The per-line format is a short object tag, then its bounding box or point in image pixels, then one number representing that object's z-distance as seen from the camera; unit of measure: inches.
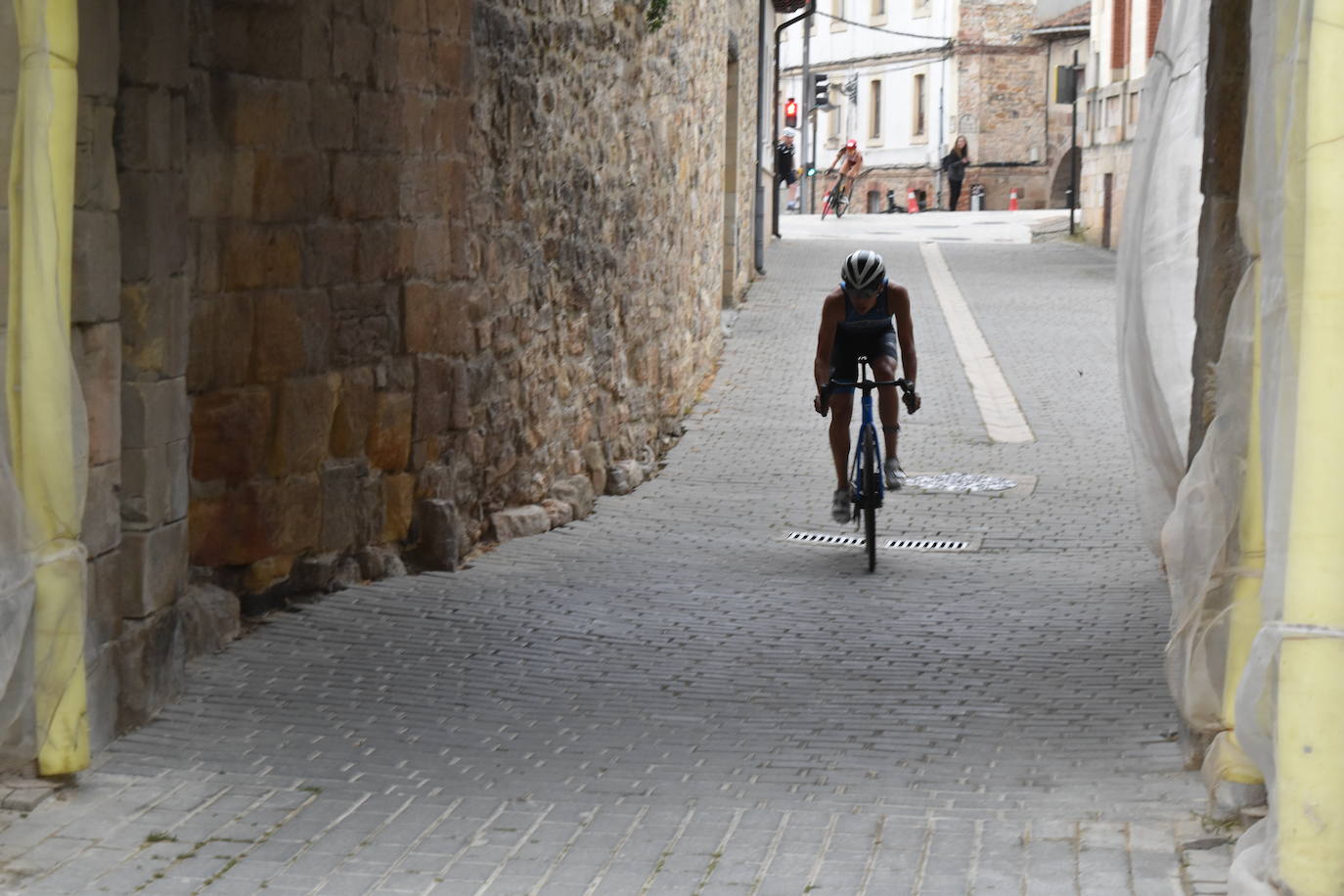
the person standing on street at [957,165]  1761.8
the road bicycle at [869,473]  353.1
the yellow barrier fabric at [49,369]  187.6
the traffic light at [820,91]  1776.3
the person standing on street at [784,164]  1199.7
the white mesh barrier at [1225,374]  158.6
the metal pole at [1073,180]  1180.5
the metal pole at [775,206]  1082.7
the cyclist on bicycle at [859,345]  359.3
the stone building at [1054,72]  1876.2
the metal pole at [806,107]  1899.6
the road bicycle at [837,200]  1461.6
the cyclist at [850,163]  1526.8
